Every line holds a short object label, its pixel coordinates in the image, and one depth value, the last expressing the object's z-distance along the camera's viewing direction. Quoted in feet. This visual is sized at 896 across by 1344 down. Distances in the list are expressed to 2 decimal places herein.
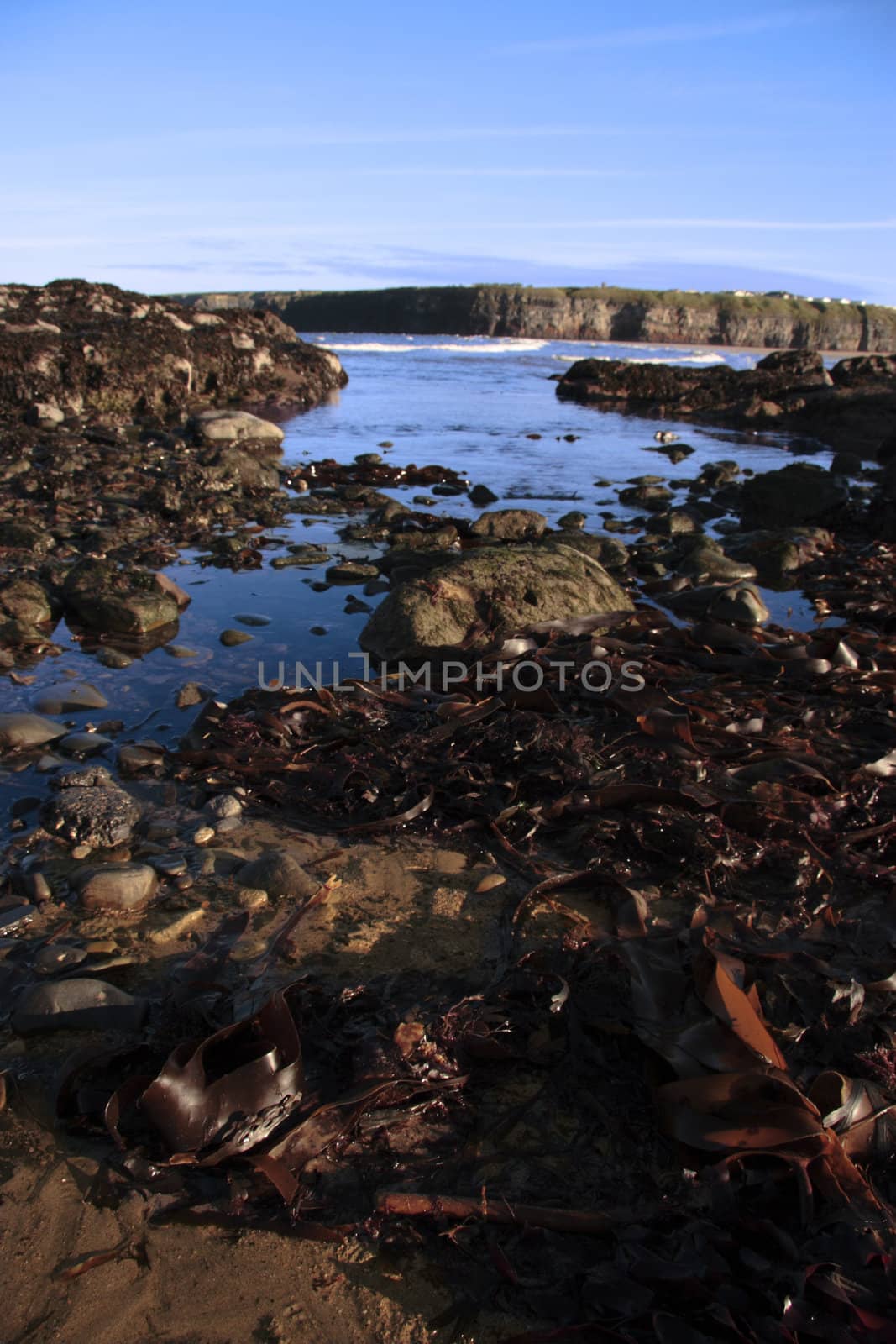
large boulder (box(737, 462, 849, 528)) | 31.04
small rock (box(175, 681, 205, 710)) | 14.49
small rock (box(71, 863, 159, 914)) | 9.11
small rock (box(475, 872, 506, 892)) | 9.70
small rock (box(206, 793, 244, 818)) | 11.03
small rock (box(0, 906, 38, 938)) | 8.66
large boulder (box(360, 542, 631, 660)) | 16.70
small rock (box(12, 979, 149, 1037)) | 7.38
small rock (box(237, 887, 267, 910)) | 9.28
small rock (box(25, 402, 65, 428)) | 43.14
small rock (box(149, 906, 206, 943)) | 8.70
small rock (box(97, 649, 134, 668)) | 16.16
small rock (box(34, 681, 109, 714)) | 13.92
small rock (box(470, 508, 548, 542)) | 26.20
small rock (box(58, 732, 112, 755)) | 12.57
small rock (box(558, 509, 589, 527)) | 29.27
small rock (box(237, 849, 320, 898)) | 9.43
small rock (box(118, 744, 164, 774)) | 12.05
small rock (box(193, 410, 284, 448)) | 42.42
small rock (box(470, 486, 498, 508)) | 33.14
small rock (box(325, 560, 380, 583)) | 22.34
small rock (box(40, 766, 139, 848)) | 10.27
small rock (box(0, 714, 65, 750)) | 12.45
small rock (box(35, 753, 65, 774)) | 11.89
